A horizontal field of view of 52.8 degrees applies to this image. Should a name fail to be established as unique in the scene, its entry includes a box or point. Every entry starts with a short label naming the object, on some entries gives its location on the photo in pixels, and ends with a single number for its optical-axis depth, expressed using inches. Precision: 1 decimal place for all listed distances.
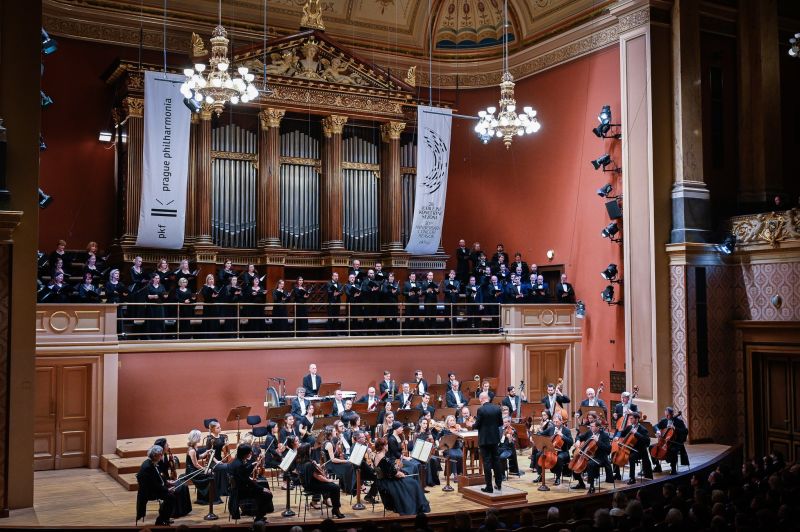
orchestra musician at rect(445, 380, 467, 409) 585.9
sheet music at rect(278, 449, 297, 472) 381.7
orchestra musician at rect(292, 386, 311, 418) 514.3
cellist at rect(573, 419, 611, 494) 457.7
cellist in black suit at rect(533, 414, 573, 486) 469.7
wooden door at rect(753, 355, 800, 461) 576.4
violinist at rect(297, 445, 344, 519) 402.3
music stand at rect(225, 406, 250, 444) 473.7
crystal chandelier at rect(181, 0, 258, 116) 421.4
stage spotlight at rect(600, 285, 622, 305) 650.2
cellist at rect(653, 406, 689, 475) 489.1
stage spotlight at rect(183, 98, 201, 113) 484.0
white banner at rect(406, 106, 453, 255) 697.6
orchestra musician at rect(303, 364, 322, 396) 569.3
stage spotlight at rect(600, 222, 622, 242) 650.8
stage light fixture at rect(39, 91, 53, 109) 439.8
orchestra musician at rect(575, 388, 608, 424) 527.2
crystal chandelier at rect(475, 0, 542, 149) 509.0
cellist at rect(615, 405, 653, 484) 472.4
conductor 426.6
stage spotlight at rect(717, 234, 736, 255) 617.6
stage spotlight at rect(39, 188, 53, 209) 452.8
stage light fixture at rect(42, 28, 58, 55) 432.8
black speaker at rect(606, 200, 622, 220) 649.7
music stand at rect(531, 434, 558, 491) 454.0
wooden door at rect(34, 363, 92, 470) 504.4
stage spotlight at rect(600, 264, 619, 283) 647.8
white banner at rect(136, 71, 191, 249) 601.6
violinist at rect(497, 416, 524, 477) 477.1
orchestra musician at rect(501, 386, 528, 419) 550.6
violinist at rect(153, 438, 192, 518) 397.4
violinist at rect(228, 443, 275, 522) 385.7
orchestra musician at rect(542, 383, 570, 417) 545.3
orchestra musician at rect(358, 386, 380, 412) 535.2
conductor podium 425.1
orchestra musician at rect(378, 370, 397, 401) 579.8
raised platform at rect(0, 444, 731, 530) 385.4
